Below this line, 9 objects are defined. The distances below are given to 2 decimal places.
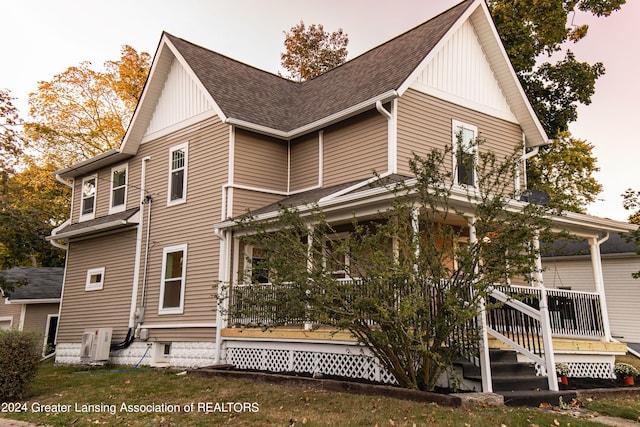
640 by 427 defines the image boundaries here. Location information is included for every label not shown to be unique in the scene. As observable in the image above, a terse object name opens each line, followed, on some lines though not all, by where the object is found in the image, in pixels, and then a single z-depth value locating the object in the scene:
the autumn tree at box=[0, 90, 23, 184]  15.21
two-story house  12.18
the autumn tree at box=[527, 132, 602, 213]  31.33
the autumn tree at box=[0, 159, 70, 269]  14.62
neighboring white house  19.45
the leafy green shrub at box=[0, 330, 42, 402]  9.59
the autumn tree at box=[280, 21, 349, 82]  29.75
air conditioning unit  14.52
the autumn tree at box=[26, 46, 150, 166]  30.03
